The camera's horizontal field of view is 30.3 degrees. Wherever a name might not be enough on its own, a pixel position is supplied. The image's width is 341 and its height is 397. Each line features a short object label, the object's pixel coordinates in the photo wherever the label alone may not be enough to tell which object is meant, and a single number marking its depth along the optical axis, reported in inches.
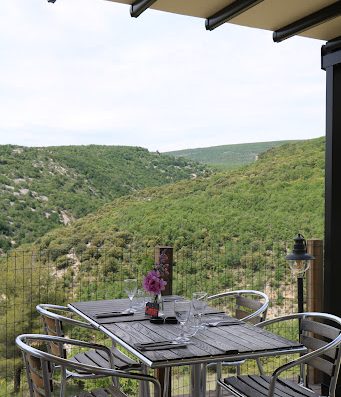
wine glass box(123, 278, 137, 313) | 152.5
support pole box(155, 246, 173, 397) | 183.6
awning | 142.6
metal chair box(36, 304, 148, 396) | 143.5
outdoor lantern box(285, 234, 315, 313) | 168.9
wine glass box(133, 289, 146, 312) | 154.3
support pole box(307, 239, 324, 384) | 203.8
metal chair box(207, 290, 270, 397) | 154.9
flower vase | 145.0
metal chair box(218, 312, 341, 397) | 120.9
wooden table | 110.0
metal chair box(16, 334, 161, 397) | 113.0
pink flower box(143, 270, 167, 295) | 141.6
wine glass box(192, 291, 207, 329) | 123.7
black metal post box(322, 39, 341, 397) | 179.0
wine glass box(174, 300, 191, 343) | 121.4
